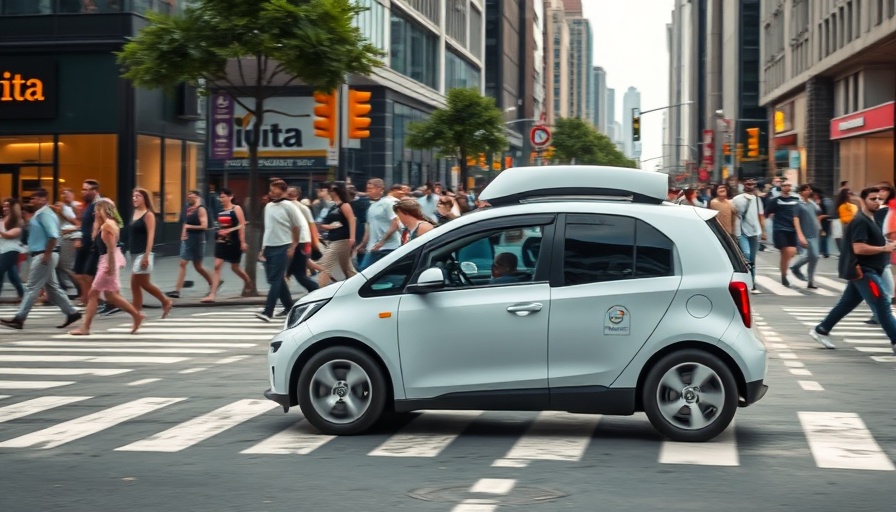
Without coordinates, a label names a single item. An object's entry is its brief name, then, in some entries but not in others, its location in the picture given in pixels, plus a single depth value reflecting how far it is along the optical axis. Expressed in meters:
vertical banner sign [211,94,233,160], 39.62
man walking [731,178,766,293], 22.77
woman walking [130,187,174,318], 17.16
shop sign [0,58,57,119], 33.50
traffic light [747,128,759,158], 71.00
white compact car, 8.35
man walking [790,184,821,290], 22.94
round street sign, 36.53
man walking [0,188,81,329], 16.91
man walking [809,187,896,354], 13.34
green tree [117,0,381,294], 21.50
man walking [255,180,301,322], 17.56
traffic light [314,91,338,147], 25.28
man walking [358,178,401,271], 19.64
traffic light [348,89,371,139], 25.98
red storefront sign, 46.81
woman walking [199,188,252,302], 21.31
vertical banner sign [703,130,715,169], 138.88
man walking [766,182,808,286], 22.98
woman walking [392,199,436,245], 14.51
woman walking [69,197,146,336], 15.69
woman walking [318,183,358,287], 19.27
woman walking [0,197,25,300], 18.33
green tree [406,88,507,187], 54.03
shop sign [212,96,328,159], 52.44
